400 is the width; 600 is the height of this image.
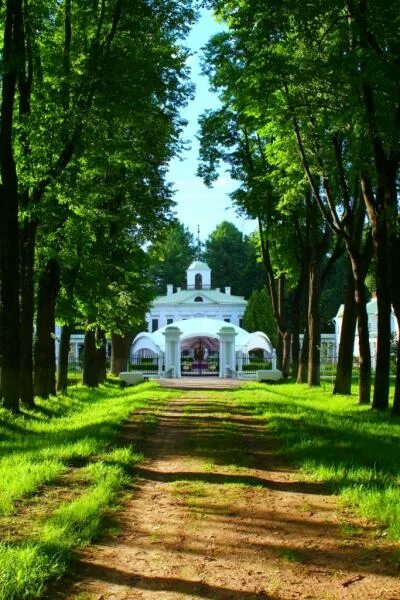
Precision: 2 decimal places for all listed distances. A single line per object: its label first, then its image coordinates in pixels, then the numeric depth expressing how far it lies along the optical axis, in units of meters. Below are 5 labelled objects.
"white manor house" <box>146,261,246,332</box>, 80.19
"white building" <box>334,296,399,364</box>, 59.38
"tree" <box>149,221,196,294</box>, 94.50
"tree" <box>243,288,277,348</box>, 69.25
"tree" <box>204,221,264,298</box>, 93.06
